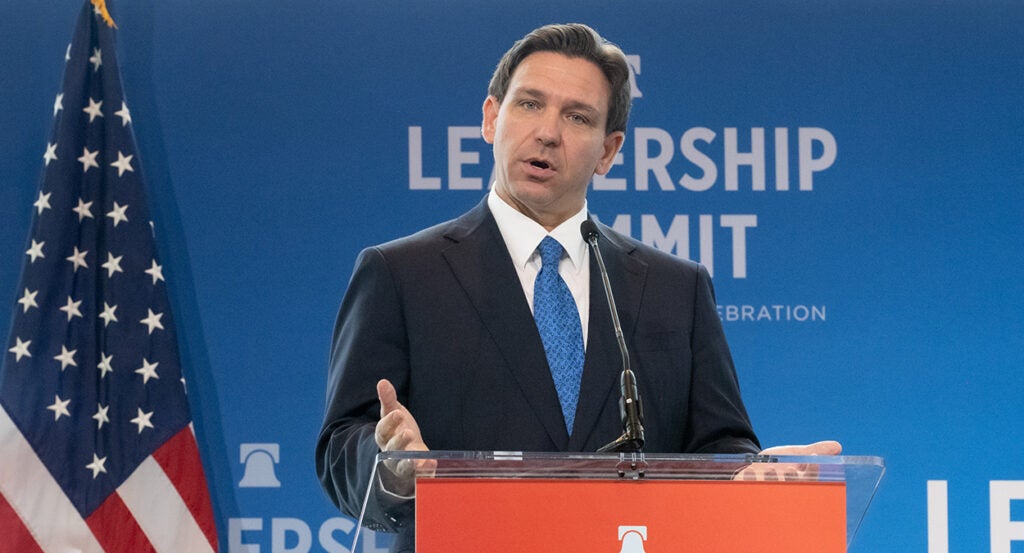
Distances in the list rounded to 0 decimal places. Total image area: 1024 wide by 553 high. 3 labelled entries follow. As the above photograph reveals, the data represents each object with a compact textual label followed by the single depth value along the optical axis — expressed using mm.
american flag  7012
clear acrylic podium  2875
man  4359
